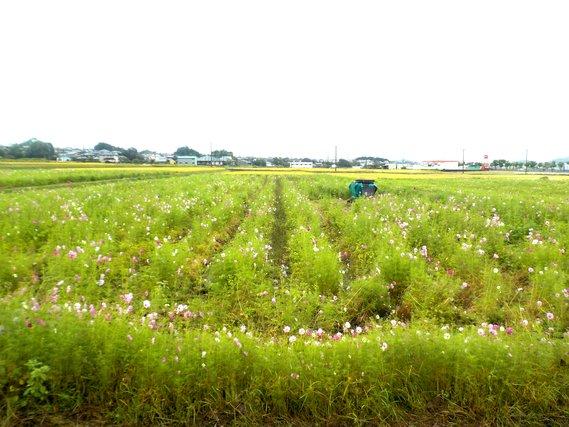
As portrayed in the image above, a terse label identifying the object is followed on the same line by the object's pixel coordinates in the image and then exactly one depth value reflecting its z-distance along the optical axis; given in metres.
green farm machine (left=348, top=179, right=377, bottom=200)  18.65
